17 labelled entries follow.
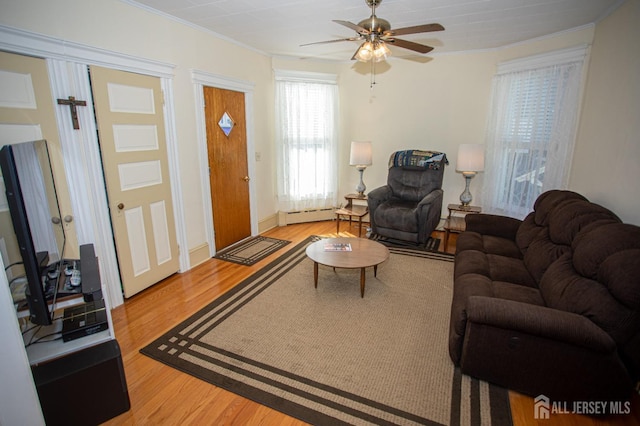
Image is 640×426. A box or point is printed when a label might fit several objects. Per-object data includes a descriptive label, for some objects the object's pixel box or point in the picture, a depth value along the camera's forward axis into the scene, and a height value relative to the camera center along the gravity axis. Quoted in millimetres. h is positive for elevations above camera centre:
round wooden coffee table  2822 -1060
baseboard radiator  5188 -1221
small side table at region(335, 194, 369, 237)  4500 -988
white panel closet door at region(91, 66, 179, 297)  2604 -256
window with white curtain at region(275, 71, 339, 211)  4785 +80
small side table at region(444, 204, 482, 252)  3748 -981
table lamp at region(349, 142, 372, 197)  4715 -165
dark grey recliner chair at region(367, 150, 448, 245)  3994 -762
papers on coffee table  3158 -1049
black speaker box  1532 -1222
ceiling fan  2129 +759
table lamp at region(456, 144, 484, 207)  3949 -194
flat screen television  1366 -449
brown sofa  1574 -979
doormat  3822 -1377
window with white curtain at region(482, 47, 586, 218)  3484 +158
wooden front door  3773 -257
